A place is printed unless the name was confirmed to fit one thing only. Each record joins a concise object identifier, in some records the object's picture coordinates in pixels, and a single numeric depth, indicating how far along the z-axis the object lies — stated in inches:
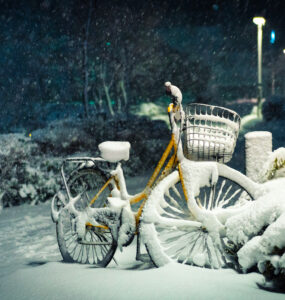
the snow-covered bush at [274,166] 136.9
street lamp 712.4
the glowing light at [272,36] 1128.9
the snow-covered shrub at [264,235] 93.4
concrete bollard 159.8
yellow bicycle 116.6
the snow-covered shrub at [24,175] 272.5
